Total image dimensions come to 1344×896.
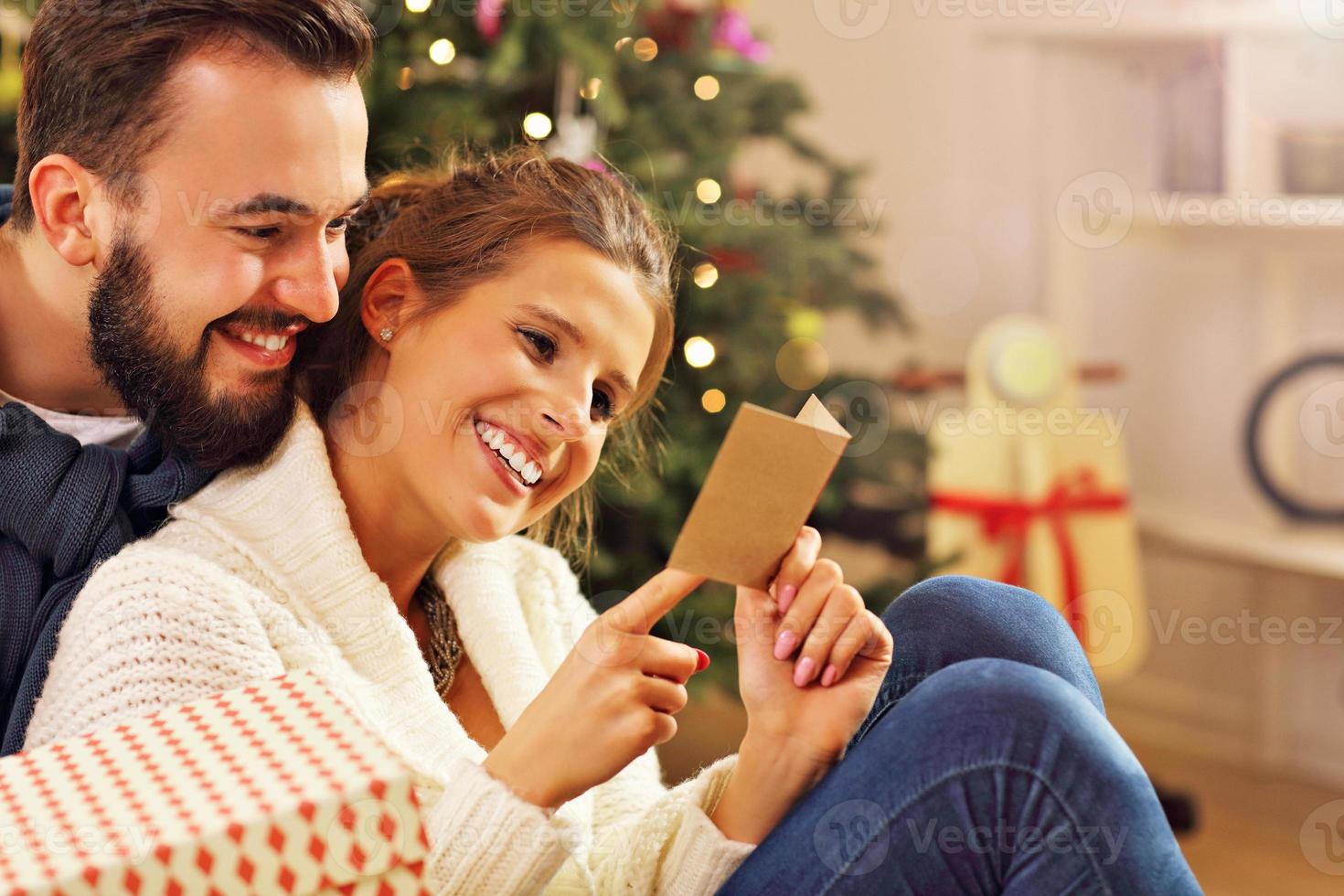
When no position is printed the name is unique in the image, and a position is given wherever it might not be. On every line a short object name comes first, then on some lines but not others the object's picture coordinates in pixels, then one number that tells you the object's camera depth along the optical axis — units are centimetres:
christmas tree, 190
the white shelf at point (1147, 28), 254
